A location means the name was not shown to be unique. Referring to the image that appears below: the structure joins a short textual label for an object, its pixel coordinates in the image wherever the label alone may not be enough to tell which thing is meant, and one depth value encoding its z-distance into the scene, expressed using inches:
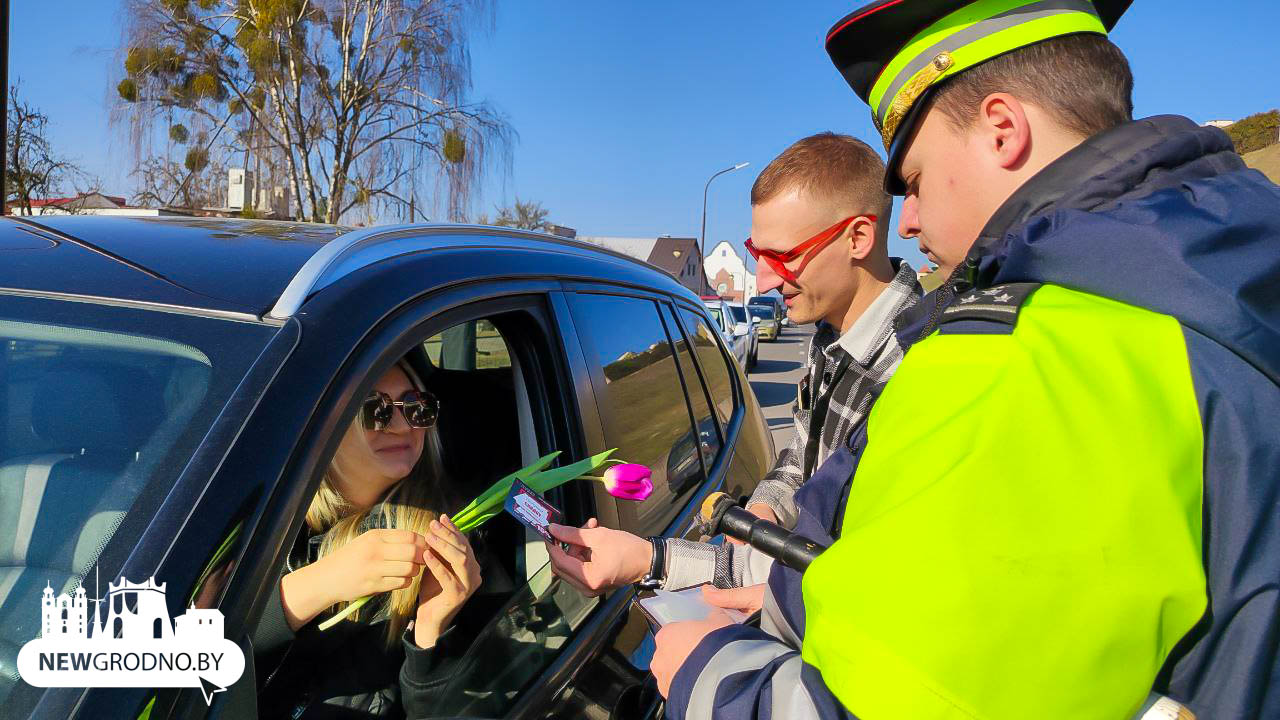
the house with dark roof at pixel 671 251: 2682.1
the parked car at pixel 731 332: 583.2
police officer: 29.0
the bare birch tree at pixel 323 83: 748.6
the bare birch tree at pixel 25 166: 490.0
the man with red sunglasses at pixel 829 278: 90.3
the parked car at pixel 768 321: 1267.2
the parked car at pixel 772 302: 1376.7
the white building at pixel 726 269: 3700.8
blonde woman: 52.7
